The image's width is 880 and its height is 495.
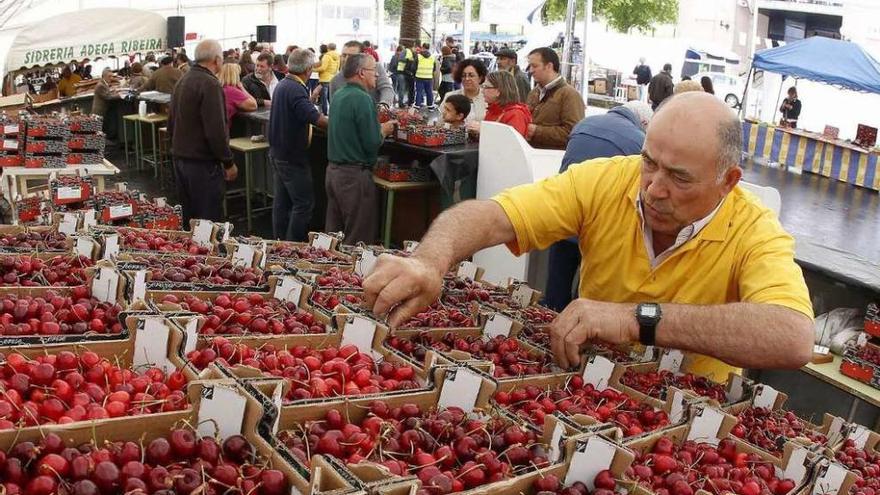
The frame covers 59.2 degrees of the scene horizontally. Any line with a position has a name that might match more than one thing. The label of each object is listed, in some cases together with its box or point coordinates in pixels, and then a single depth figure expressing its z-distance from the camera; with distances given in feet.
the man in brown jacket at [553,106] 23.72
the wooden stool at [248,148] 29.07
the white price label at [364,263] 11.90
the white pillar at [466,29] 79.77
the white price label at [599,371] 8.32
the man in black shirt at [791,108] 59.52
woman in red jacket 23.58
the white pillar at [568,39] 55.31
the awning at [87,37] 34.73
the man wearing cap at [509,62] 30.07
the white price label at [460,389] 6.97
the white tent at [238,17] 40.09
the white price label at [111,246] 10.50
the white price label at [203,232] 13.00
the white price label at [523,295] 11.34
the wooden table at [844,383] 14.85
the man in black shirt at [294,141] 23.24
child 26.30
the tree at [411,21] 66.39
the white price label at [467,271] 12.55
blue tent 48.29
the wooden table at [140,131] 37.29
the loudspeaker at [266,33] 61.77
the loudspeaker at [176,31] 42.47
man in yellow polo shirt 7.63
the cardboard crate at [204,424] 5.33
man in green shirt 21.72
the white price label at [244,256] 11.11
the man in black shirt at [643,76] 84.69
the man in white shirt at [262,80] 34.42
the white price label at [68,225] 12.23
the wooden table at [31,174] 23.86
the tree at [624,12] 136.15
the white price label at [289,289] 9.36
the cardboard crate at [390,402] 4.95
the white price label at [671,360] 9.13
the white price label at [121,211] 16.71
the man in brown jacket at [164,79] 40.72
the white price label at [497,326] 9.44
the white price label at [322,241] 13.24
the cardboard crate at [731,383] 8.91
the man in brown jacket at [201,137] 21.22
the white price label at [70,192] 18.35
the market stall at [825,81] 48.88
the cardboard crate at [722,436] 7.43
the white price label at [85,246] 10.34
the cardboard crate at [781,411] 8.68
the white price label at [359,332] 8.06
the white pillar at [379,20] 90.42
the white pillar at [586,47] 59.47
